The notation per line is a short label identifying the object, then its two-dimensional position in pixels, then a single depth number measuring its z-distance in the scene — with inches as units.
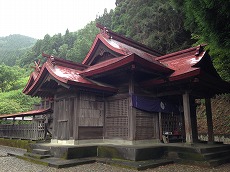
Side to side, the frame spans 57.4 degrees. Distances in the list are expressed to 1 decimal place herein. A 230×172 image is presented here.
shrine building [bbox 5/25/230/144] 399.9
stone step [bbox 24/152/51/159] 380.8
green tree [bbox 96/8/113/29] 2203.7
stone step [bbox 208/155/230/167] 333.1
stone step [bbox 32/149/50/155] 398.6
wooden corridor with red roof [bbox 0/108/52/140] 599.2
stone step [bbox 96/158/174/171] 310.3
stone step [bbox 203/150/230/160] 342.3
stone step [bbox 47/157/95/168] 322.2
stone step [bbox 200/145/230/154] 351.5
